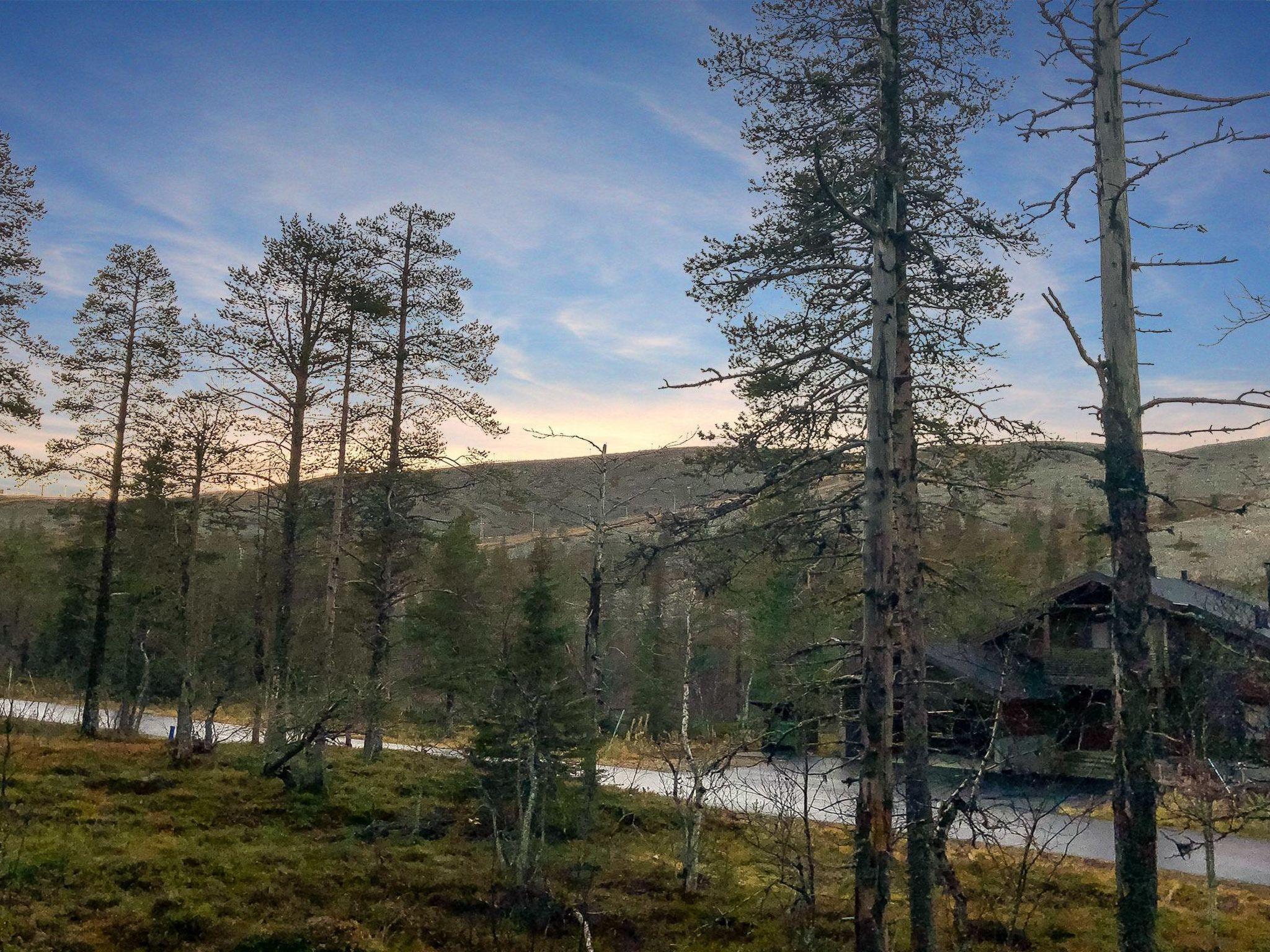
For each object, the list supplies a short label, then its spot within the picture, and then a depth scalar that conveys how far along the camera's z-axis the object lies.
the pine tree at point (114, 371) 22.62
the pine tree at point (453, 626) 35.75
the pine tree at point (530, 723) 13.34
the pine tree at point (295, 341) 18.25
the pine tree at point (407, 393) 20.84
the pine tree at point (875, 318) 8.39
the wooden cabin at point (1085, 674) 19.47
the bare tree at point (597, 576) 15.58
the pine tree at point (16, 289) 19.50
